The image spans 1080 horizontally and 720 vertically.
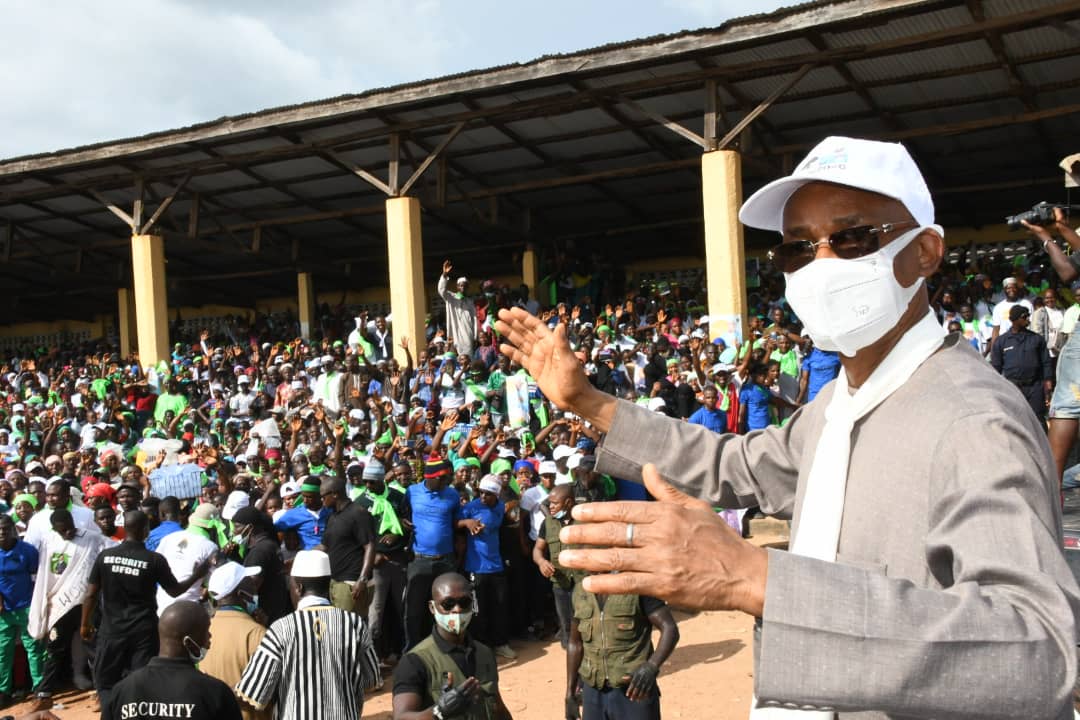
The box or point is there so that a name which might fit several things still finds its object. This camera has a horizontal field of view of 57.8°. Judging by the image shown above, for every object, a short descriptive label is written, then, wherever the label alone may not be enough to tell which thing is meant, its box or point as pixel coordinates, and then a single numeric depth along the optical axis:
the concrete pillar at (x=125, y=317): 24.00
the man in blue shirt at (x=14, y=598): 8.00
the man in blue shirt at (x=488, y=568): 8.59
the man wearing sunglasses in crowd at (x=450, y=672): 4.27
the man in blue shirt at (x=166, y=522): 7.69
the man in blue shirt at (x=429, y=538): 8.20
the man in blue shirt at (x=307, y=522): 8.35
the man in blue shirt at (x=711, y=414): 9.79
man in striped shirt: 4.46
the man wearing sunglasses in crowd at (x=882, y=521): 1.09
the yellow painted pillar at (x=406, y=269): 15.08
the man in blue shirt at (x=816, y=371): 10.59
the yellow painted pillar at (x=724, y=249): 12.51
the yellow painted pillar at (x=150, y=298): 16.84
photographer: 5.00
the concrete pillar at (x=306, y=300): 23.52
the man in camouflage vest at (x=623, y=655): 5.30
